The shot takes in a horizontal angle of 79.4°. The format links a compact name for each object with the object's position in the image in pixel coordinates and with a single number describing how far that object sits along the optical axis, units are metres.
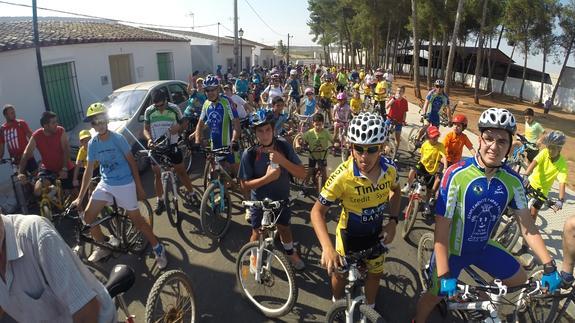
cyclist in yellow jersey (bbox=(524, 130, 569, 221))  5.29
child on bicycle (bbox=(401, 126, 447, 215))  6.11
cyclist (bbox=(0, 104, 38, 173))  6.60
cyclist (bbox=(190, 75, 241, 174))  6.43
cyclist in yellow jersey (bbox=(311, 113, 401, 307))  2.96
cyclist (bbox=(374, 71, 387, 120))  13.46
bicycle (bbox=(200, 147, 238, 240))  5.42
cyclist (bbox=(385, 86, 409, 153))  10.09
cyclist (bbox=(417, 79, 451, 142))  9.80
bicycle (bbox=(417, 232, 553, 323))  2.45
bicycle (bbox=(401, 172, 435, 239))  5.68
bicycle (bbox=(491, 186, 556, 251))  5.27
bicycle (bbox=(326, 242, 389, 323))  2.76
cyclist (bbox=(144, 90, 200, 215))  6.27
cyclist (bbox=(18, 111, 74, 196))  5.99
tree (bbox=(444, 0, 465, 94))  18.57
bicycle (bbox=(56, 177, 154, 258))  4.48
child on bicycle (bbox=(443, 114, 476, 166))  6.29
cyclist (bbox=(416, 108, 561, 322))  2.82
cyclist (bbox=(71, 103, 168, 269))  4.46
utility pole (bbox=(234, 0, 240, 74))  23.26
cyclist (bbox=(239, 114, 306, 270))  3.76
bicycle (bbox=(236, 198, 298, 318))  3.80
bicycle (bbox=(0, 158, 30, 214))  6.37
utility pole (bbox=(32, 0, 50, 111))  9.12
